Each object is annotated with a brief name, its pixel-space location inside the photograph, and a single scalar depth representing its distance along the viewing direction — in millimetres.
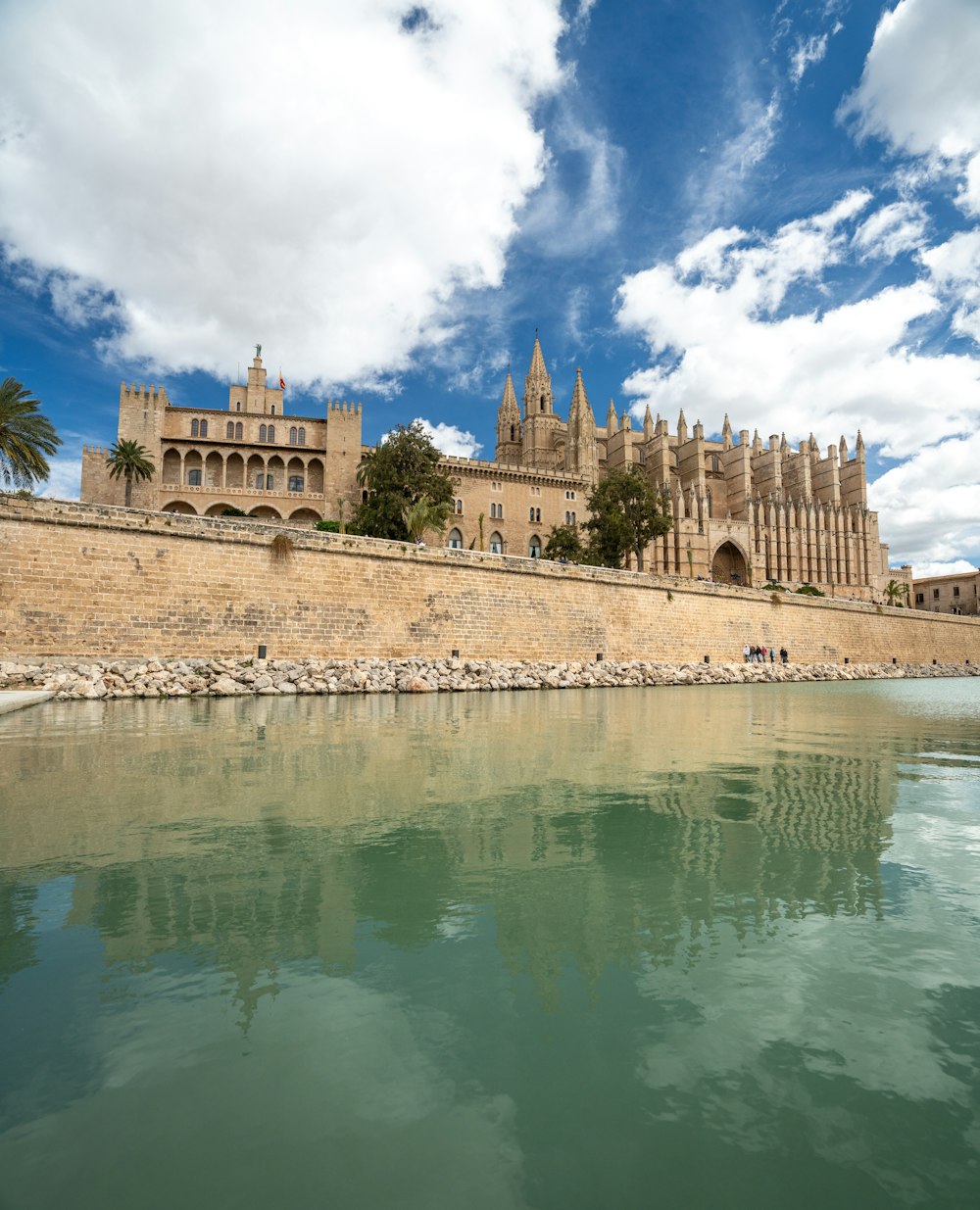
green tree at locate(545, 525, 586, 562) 49984
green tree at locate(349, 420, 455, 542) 42281
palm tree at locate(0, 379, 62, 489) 25953
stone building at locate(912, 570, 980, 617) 80938
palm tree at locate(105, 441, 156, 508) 43125
